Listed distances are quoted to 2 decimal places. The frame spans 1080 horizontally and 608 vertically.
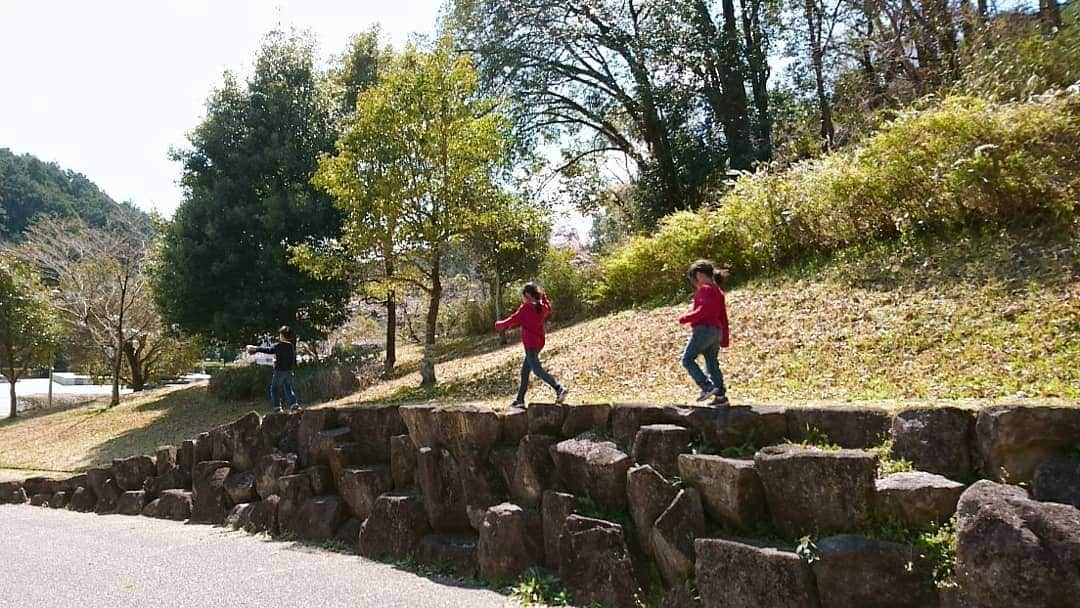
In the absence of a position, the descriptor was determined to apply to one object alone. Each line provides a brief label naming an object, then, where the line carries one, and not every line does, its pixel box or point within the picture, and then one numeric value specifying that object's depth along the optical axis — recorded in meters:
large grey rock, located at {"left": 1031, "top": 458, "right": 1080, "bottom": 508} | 3.26
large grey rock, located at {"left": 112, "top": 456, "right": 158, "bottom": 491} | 10.34
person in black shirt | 9.79
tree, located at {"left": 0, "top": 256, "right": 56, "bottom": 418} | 21.31
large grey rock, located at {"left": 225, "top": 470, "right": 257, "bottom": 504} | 8.52
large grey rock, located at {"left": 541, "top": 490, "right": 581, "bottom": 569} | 5.11
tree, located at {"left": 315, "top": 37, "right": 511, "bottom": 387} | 10.62
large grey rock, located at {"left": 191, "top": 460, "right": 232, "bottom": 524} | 8.84
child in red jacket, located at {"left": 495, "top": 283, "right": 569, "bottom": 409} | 6.44
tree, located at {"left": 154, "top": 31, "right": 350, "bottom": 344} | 15.40
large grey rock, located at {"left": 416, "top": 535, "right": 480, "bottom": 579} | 5.67
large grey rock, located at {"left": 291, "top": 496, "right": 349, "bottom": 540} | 7.11
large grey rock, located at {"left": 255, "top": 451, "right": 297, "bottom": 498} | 8.03
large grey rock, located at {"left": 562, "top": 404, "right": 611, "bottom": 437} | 5.41
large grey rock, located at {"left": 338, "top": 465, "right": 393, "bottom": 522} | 6.90
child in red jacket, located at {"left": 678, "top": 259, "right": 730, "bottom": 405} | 5.21
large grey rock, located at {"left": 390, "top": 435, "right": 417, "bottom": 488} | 6.78
